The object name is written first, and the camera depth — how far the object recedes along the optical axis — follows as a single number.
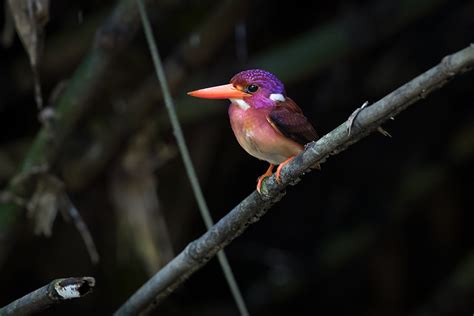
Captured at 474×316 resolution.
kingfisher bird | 4.53
